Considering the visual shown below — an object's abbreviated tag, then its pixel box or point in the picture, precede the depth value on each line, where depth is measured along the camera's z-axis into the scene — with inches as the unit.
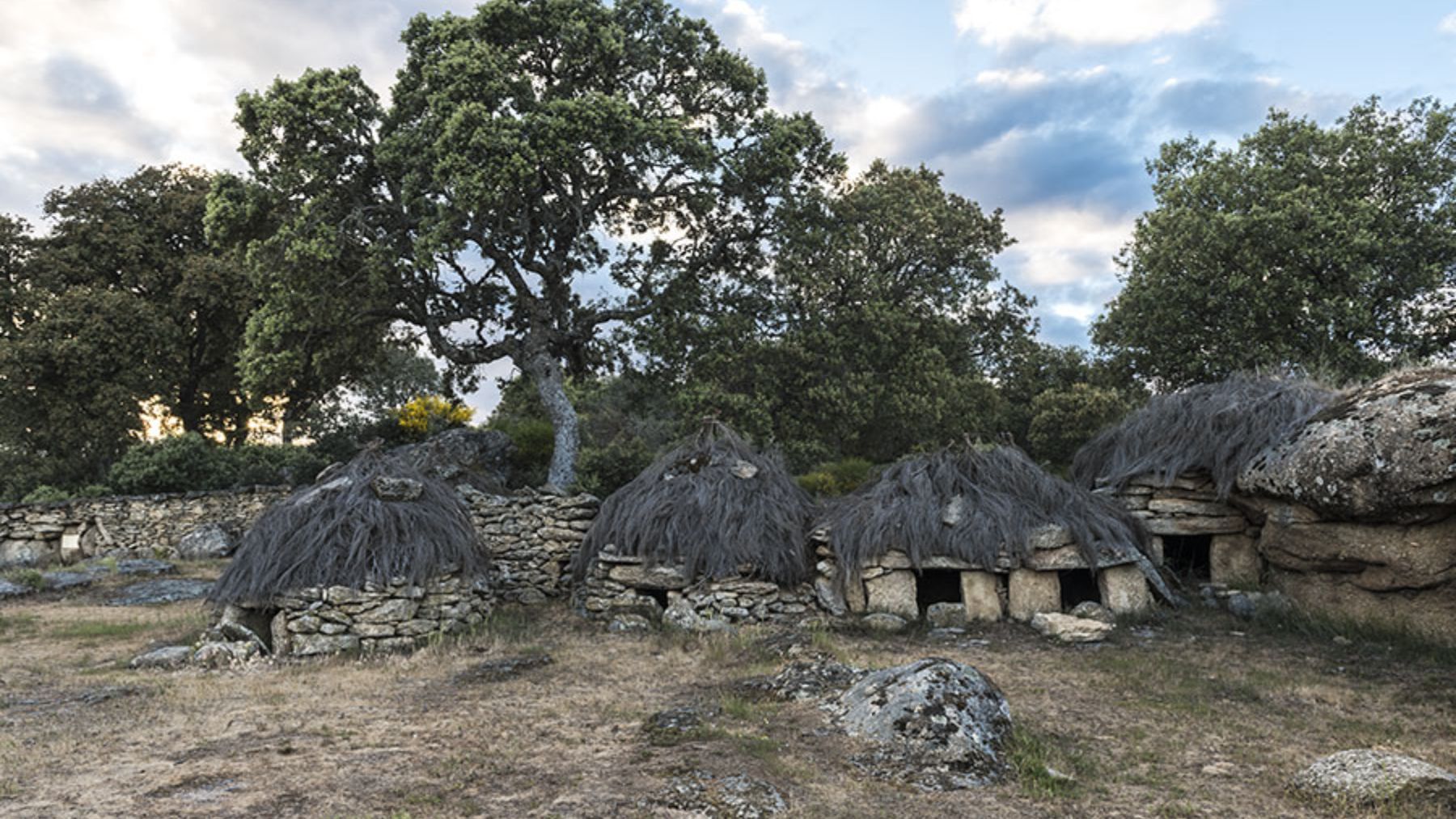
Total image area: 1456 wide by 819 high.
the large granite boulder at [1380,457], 323.0
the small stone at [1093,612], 400.5
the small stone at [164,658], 353.4
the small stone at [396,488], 423.2
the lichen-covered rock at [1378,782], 184.5
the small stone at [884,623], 405.4
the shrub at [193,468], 801.6
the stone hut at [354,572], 381.7
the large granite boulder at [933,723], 209.3
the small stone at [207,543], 700.7
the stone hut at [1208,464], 423.2
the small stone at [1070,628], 374.0
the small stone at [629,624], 422.3
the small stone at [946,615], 408.8
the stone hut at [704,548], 431.5
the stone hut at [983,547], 410.9
